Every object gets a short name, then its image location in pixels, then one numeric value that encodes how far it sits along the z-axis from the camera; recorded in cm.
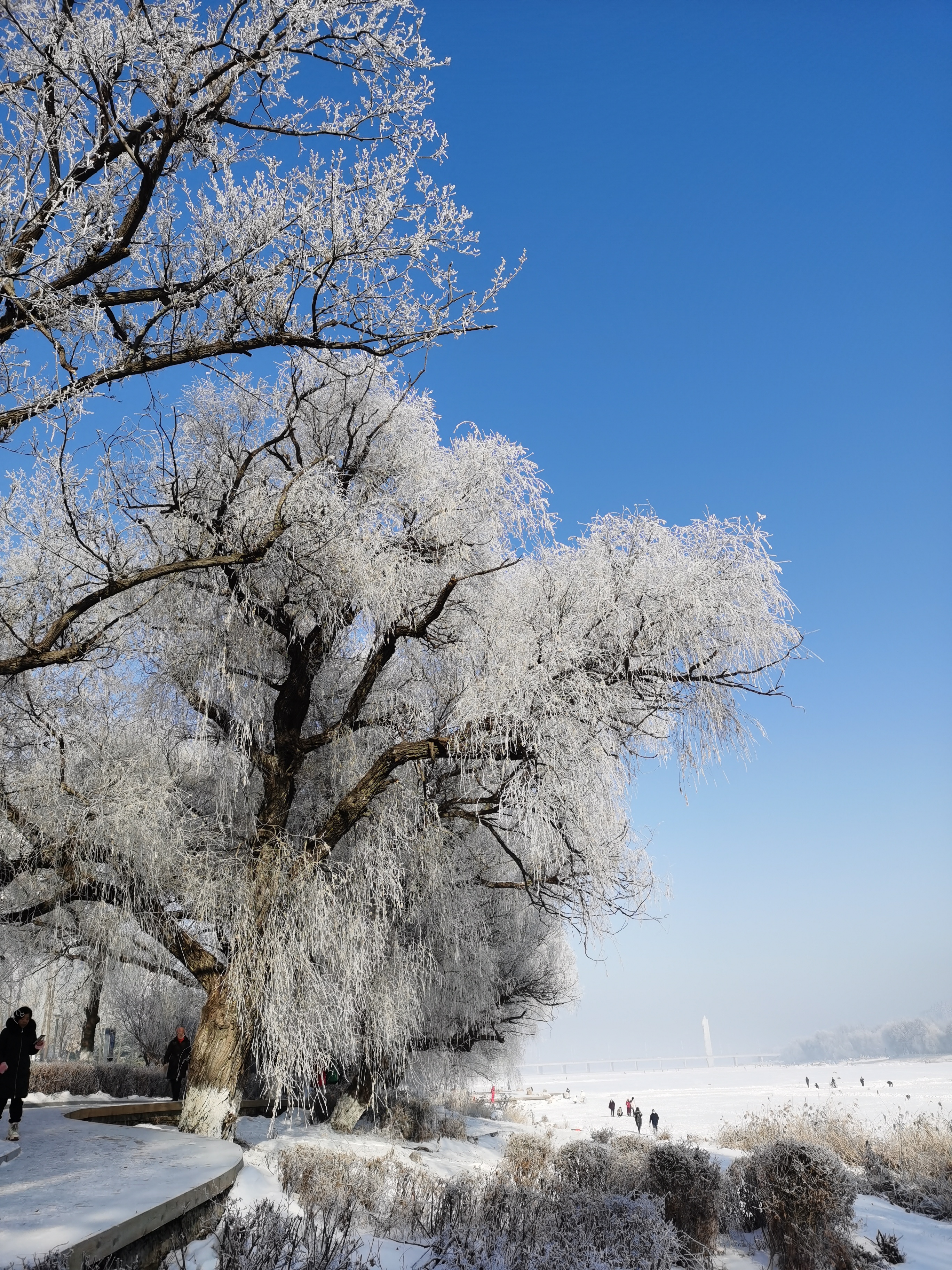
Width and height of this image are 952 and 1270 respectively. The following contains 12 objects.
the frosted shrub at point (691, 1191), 745
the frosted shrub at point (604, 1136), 1351
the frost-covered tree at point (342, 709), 707
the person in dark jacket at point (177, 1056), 1178
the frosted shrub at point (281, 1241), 385
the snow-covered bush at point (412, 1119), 1303
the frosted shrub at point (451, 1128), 1492
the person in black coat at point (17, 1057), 647
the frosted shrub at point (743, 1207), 845
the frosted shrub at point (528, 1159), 906
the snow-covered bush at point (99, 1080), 1555
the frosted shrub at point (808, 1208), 695
